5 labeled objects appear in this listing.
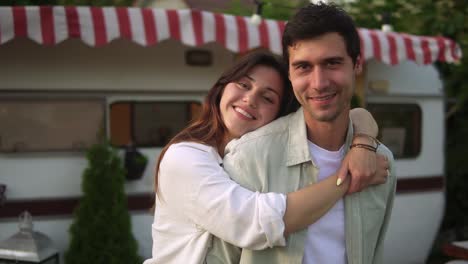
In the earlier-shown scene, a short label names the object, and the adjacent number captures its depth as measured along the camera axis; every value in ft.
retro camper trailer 14.51
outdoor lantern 13.83
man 5.65
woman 5.57
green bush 15.02
